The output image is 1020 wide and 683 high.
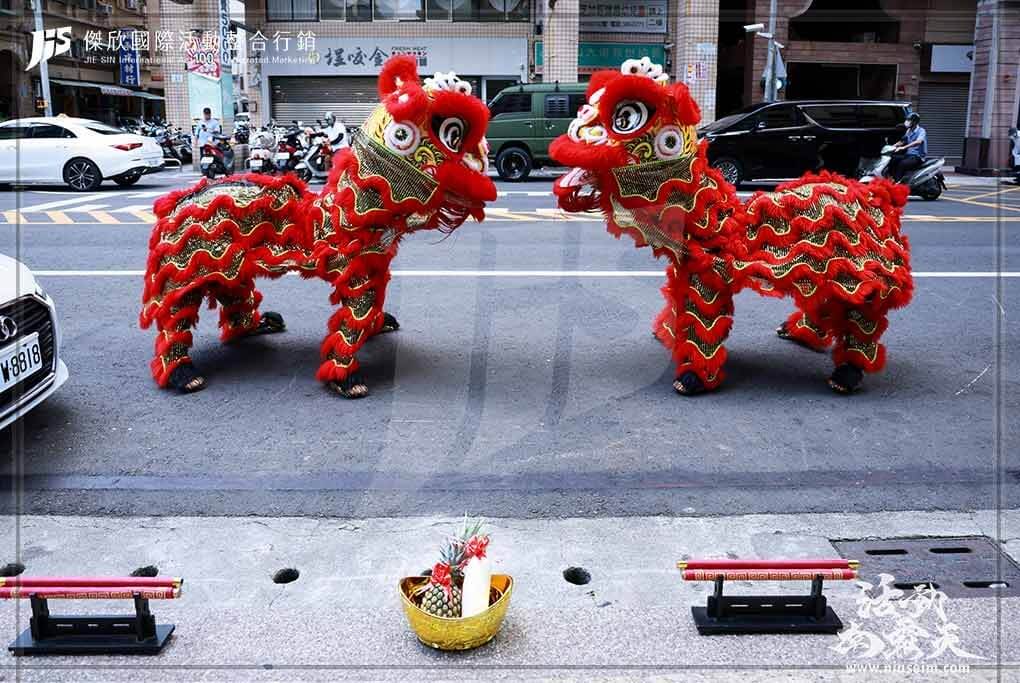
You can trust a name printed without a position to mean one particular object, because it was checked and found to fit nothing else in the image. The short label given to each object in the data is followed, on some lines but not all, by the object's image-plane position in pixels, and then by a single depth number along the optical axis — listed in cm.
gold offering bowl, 267
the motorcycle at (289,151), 1561
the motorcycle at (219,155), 1552
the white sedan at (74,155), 1505
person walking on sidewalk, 1625
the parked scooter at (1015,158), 1436
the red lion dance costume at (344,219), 470
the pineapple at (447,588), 272
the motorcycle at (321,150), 1470
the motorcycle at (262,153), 1414
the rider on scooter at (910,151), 1459
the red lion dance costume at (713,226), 468
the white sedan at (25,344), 389
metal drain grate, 313
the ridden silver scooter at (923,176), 1451
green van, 1684
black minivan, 1561
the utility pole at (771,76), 1761
